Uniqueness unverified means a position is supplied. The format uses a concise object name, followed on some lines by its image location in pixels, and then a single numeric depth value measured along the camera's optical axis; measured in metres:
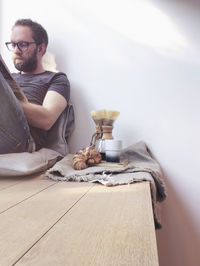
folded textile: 0.76
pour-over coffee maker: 1.10
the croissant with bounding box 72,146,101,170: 0.91
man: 1.04
